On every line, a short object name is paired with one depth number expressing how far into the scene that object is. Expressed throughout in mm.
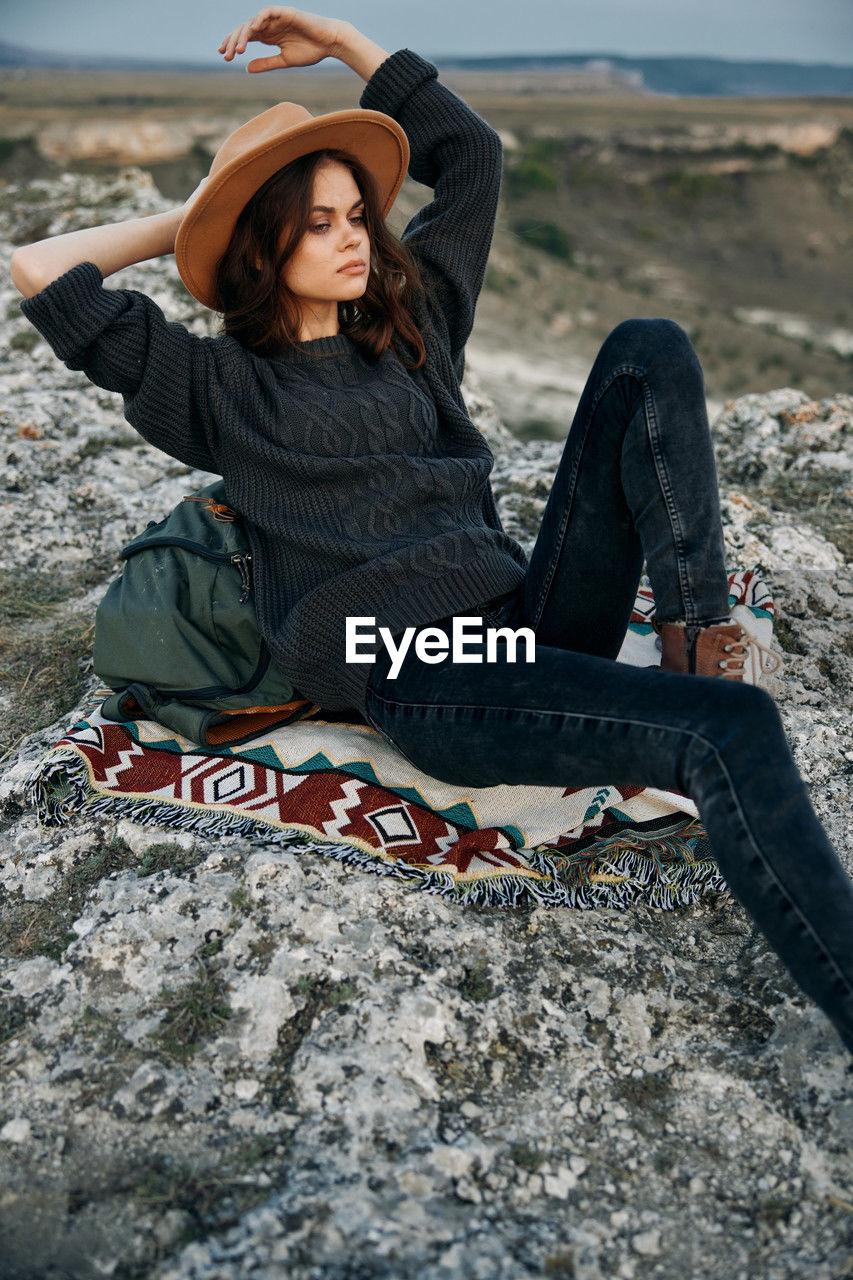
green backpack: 2650
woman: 2166
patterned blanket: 2346
